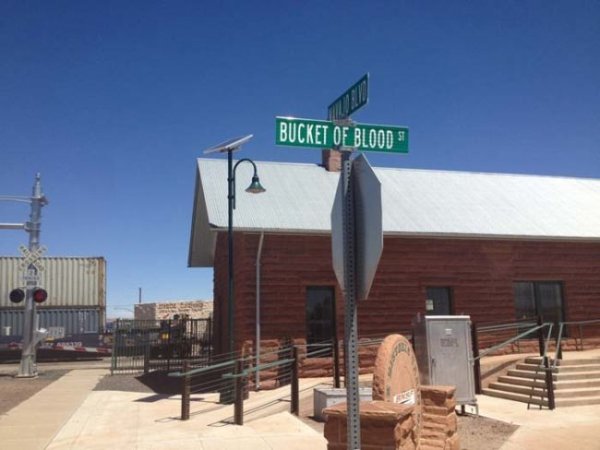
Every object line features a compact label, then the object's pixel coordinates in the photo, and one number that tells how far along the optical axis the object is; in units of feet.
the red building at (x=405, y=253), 49.85
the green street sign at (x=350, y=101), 13.93
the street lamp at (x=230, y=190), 42.32
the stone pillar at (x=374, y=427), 16.43
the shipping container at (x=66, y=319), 100.17
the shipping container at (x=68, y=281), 103.40
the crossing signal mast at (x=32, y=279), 65.00
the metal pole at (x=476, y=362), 42.55
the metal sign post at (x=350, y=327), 12.82
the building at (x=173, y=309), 200.03
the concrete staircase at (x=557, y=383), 38.81
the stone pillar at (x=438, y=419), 24.94
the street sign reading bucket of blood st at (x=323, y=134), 15.01
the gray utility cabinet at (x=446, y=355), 34.96
